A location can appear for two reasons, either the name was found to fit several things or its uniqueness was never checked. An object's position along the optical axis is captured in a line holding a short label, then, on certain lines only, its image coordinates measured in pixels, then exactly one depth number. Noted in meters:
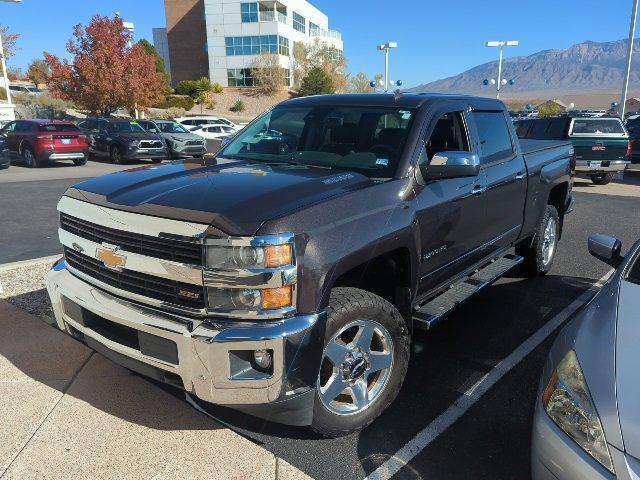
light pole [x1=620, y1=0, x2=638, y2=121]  24.02
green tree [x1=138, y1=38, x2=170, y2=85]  56.86
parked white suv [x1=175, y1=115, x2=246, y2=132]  24.11
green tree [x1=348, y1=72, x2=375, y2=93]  68.12
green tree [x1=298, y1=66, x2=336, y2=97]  55.31
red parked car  16.98
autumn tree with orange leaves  30.67
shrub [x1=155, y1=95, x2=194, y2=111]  49.59
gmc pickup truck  13.50
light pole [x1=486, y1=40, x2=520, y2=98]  47.19
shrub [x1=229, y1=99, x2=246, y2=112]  52.56
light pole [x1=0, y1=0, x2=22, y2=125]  26.22
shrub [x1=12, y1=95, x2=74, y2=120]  33.84
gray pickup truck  2.45
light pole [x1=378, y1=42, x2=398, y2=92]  41.91
